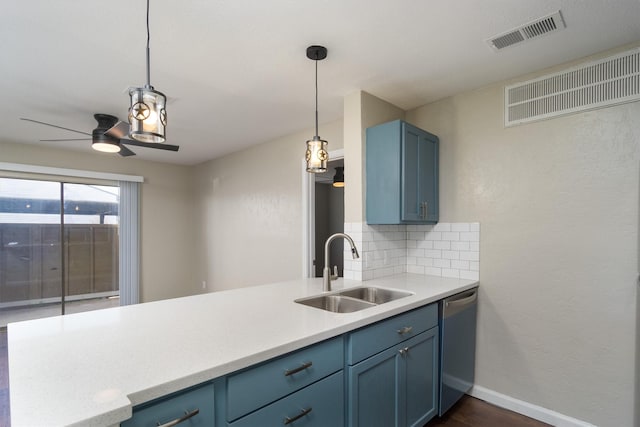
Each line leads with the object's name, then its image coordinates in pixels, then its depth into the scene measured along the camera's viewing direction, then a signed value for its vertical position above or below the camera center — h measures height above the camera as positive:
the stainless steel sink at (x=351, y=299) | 2.04 -0.58
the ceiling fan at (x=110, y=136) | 2.80 +0.73
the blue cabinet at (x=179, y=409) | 0.91 -0.59
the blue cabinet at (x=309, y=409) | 1.18 -0.79
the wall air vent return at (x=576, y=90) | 1.95 +0.83
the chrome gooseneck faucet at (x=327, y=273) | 2.18 -0.41
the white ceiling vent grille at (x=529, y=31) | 1.75 +1.06
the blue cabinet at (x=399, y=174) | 2.45 +0.32
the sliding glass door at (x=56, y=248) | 4.32 -0.48
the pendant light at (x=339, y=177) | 4.97 +0.58
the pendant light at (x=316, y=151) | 2.04 +0.41
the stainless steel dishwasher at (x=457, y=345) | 2.14 -0.95
